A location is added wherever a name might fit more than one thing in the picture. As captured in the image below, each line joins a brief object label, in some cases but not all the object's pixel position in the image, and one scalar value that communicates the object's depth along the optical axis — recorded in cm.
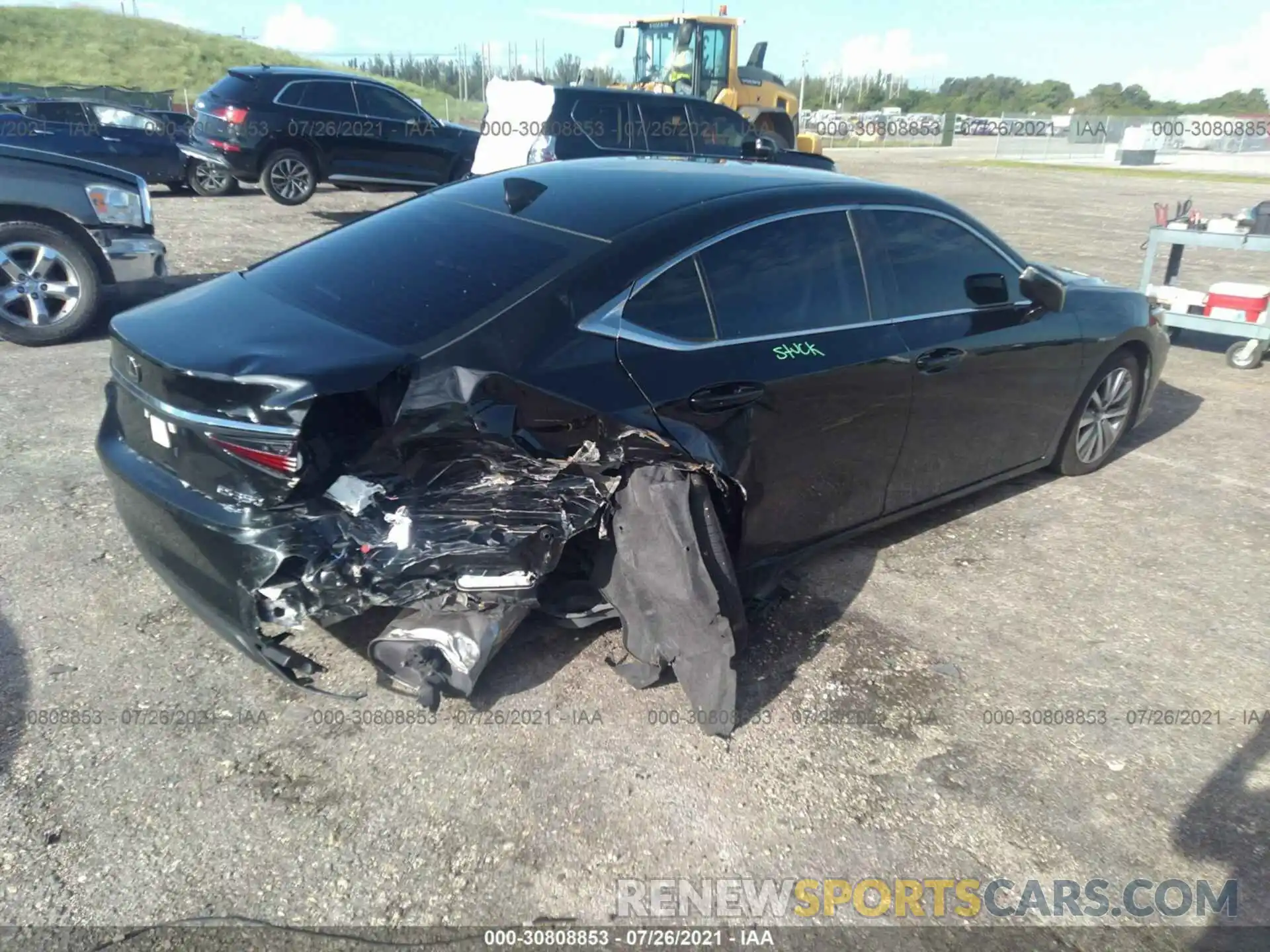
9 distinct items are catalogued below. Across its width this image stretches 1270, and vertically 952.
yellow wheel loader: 1900
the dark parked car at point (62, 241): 685
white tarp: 1157
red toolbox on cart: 741
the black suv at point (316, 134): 1298
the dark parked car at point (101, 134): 1339
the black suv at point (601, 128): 1153
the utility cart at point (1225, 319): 738
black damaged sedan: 296
